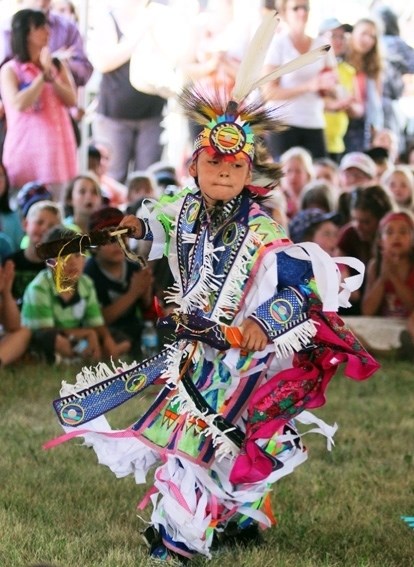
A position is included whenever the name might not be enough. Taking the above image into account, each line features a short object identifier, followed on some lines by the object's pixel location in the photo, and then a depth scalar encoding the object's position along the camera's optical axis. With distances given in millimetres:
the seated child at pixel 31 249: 11175
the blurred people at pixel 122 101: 11964
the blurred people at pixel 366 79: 13552
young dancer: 5683
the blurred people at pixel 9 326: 10578
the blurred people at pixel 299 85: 12797
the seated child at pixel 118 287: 11682
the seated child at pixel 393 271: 12290
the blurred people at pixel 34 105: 11305
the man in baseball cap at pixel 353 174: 13383
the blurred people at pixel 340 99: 13428
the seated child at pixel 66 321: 11006
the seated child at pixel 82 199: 11727
